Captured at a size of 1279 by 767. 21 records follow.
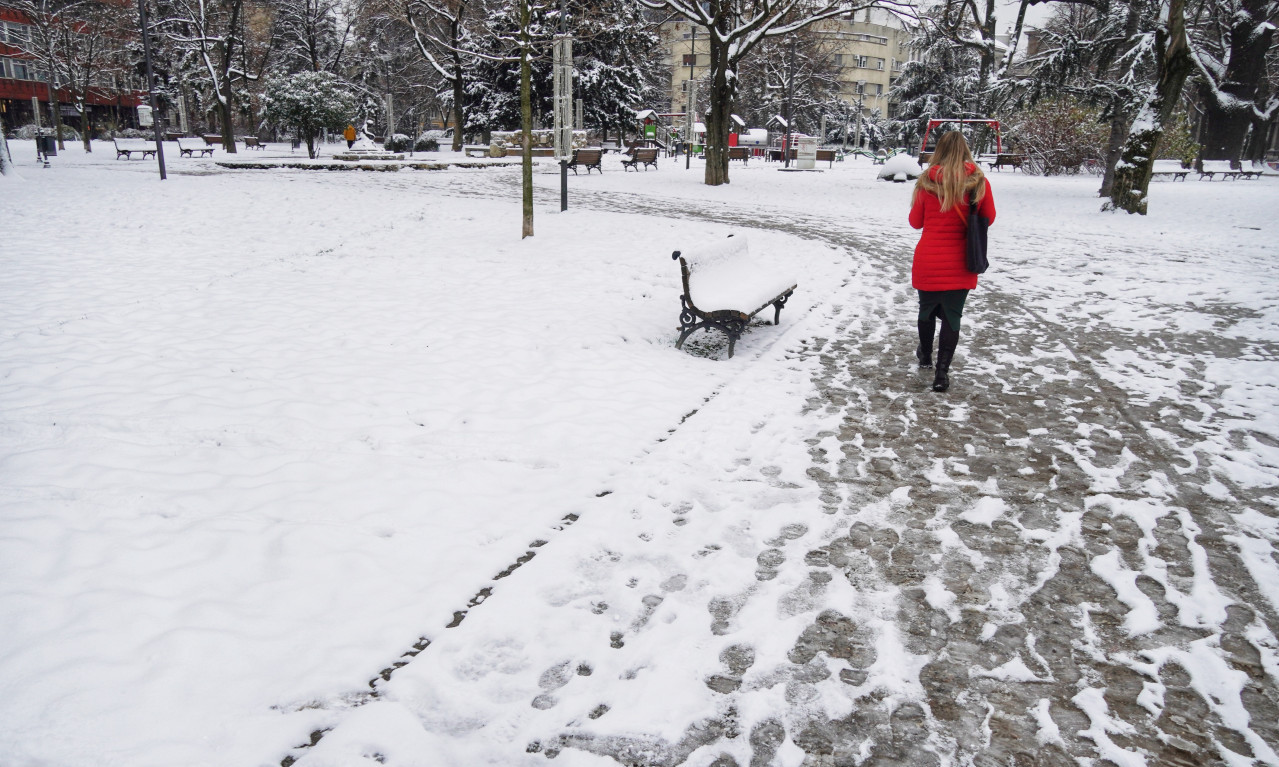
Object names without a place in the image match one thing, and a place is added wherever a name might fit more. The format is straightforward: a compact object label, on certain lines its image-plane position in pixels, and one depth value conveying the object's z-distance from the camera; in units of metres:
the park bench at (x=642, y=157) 30.72
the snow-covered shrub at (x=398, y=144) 36.94
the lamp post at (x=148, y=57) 17.64
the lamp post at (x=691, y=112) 27.89
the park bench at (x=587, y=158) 26.98
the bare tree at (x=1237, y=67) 31.55
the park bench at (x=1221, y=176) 28.51
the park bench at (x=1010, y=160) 34.47
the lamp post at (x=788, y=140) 36.14
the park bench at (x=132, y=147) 30.91
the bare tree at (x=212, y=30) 32.66
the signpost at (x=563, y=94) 12.03
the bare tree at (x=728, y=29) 20.98
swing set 35.77
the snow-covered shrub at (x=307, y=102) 27.86
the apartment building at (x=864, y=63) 95.00
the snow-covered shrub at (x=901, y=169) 30.31
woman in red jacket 5.65
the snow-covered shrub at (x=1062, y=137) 32.41
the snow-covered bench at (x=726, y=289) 6.73
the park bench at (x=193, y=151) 31.62
